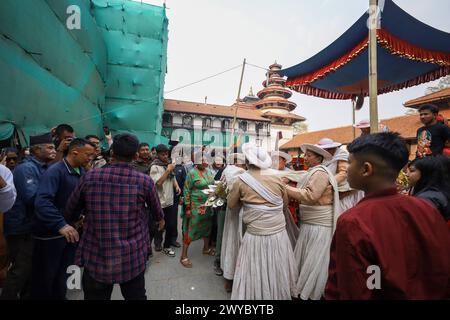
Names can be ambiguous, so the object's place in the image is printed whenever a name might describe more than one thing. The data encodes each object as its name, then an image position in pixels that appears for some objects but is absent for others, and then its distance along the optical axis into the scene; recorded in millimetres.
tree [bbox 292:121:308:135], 46734
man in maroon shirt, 958
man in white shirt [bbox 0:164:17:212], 1366
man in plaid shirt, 1689
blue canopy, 2873
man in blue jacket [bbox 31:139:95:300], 2020
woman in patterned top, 3734
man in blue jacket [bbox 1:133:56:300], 2182
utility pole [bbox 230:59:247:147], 12333
